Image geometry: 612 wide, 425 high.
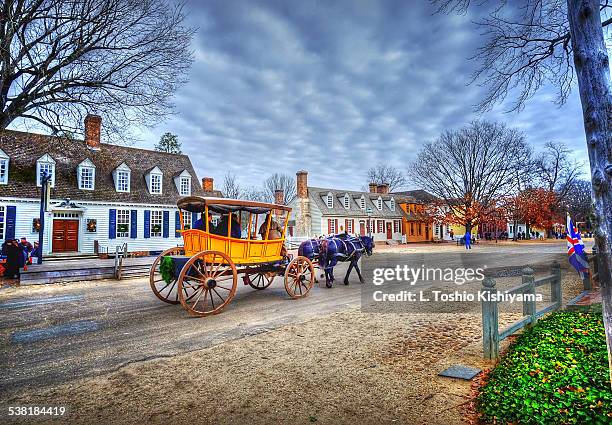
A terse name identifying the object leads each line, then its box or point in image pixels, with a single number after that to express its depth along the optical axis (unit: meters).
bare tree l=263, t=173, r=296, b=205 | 71.09
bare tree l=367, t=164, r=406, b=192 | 64.07
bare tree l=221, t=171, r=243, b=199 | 62.09
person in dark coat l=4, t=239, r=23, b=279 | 12.52
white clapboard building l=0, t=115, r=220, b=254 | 19.45
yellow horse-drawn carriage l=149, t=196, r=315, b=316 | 7.61
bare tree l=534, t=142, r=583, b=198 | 49.03
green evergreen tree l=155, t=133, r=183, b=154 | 49.56
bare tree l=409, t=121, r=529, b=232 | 36.00
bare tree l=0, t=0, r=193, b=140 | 10.26
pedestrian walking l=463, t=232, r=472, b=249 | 32.24
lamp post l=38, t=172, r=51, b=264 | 15.27
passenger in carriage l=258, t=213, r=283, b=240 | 9.19
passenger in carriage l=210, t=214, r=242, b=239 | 8.34
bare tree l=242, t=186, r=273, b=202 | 69.62
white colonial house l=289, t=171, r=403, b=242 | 38.50
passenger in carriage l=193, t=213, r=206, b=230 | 8.51
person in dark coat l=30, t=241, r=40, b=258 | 18.46
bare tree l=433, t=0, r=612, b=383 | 2.81
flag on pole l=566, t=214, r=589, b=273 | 9.41
